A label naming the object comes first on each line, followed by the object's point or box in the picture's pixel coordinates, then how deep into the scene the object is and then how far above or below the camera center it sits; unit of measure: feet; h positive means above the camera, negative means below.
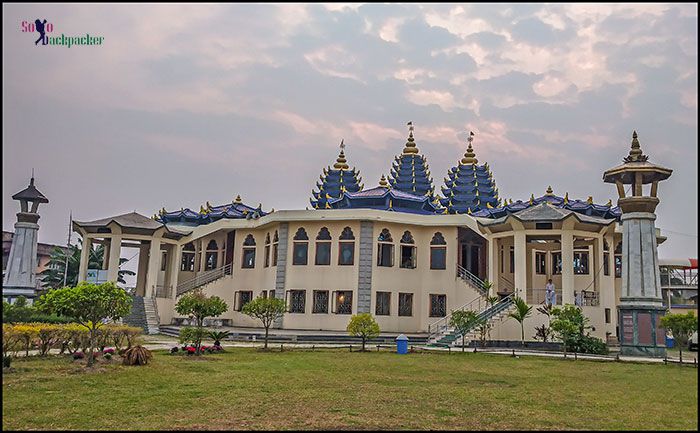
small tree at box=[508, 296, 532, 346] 78.64 +0.99
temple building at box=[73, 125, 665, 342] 87.66 +8.80
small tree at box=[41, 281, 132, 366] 47.26 +0.09
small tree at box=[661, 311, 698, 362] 58.54 -0.04
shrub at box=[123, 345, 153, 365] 49.03 -4.00
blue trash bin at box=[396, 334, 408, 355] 68.59 -3.26
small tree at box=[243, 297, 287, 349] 70.59 +0.29
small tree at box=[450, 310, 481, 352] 74.90 -0.29
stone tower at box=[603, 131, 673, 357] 71.51 +7.37
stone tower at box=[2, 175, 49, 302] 108.88 +8.98
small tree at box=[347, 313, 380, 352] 71.00 -1.41
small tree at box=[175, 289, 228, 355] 67.00 +0.11
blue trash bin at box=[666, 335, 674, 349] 89.67 -2.48
